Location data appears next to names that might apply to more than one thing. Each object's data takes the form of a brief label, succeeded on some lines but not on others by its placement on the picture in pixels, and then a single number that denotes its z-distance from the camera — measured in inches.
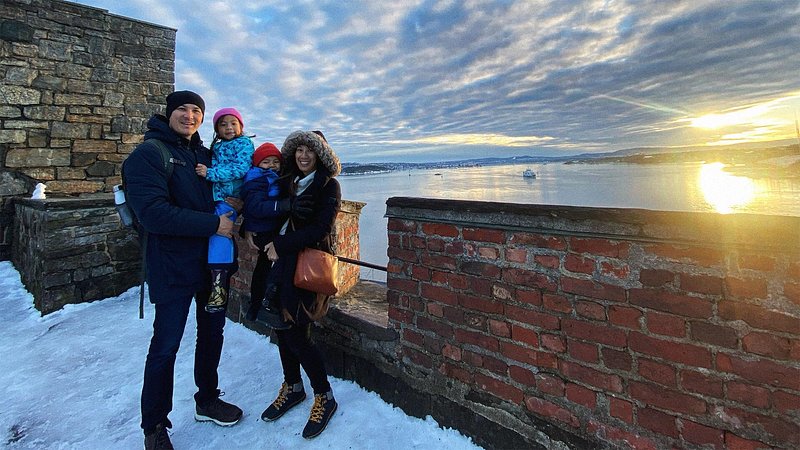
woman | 77.6
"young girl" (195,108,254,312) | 81.0
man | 70.8
